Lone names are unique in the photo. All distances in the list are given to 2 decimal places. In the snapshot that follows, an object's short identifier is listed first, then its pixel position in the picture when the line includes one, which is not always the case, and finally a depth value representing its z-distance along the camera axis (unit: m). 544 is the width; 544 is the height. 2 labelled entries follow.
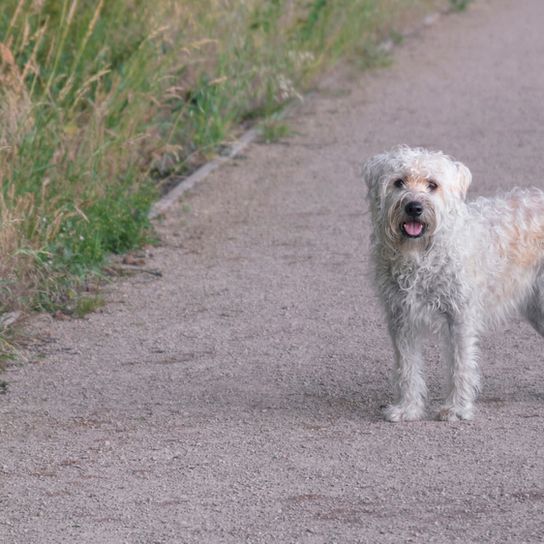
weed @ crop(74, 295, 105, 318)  15.52
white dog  11.66
